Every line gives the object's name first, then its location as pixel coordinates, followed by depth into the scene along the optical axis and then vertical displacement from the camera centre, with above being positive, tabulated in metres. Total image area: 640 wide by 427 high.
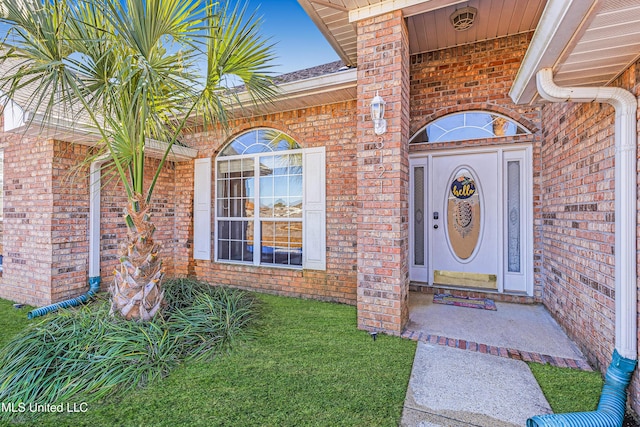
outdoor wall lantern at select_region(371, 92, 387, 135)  3.22 +1.09
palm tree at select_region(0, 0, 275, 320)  2.54 +1.50
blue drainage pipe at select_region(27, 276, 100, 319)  3.99 -1.30
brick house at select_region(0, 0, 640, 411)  2.35 +0.44
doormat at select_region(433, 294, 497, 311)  4.16 -1.28
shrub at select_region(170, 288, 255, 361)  2.99 -1.25
